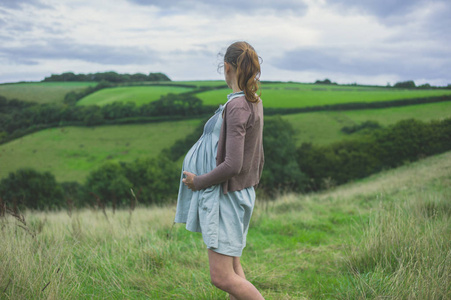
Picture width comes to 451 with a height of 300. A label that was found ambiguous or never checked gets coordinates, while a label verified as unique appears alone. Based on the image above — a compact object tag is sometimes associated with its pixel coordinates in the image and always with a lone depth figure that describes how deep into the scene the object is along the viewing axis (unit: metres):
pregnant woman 1.81
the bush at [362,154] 36.72
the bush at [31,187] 28.81
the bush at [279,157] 33.75
